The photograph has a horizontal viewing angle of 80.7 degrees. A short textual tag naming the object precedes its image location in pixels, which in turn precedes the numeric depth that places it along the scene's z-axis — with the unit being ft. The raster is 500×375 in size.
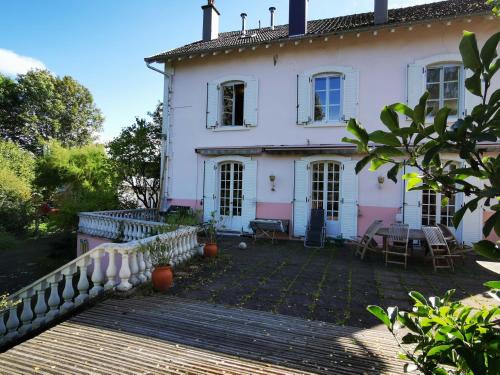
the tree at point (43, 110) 84.69
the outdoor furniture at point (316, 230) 27.27
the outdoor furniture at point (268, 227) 28.24
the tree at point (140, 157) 35.99
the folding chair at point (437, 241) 19.16
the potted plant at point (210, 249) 21.06
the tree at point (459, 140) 2.92
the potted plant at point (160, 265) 14.42
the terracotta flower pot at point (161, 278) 14.39
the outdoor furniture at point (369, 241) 21.63
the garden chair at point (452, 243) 20.59
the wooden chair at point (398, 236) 20.22
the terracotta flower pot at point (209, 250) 21.06
